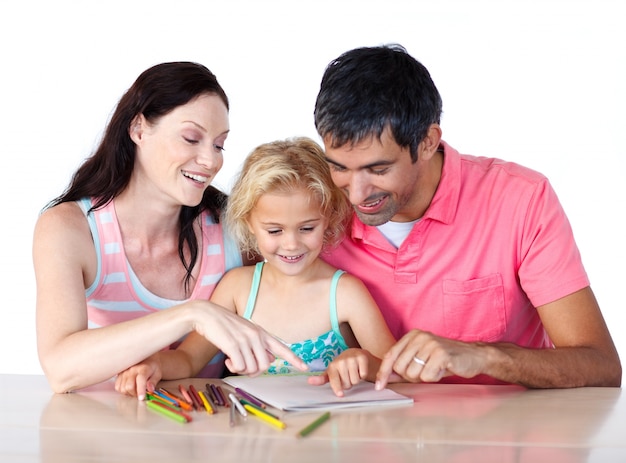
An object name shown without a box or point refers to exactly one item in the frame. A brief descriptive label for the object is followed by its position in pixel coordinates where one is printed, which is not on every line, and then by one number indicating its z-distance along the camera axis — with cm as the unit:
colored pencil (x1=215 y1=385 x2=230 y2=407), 179
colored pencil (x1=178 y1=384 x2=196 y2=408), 178
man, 211
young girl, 227
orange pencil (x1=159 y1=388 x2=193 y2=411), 175
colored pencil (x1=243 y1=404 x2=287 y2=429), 162
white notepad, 176
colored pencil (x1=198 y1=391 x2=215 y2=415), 173
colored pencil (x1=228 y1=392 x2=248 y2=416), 170
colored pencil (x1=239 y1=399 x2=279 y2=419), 168
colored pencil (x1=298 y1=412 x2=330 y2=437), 158
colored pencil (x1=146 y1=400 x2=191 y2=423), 166
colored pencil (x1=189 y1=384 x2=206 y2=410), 177
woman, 206
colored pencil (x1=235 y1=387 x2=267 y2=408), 175
